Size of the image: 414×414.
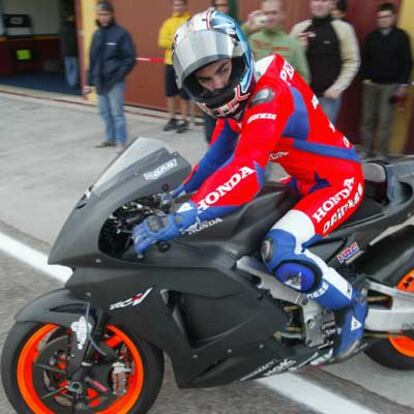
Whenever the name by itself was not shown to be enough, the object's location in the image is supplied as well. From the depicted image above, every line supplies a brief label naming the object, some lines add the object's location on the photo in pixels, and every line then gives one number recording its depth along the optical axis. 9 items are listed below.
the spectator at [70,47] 12.70
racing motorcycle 2.30
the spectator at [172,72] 7.67
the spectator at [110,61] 7.09
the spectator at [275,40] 5.19
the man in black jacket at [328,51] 5.75
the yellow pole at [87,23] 10.38
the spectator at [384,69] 5.93
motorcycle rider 2.20
